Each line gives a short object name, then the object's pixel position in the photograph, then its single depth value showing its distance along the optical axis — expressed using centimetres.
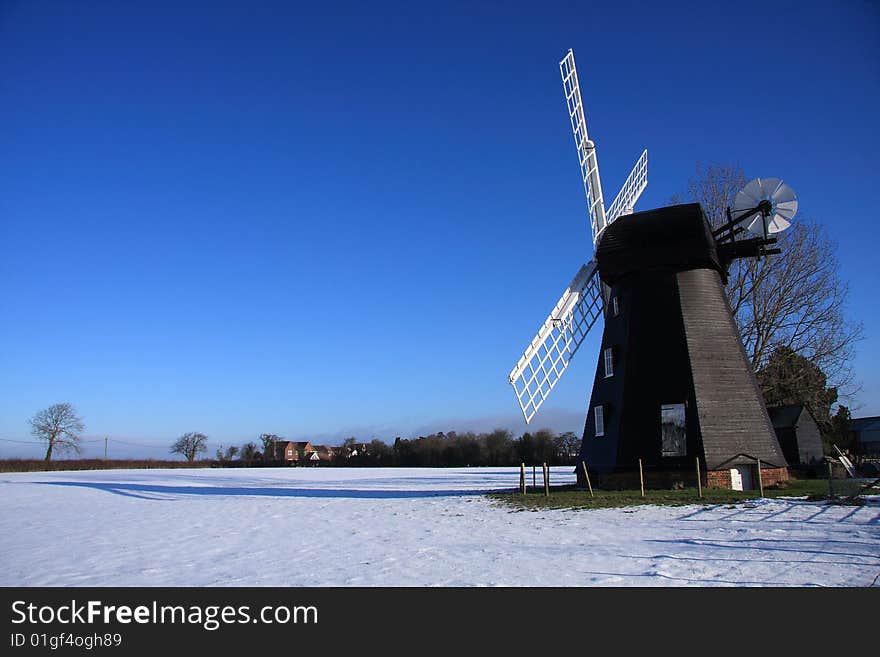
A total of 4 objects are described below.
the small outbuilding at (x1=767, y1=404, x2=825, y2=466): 2398
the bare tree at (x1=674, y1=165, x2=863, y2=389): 2584
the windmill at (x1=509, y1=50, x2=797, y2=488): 1817
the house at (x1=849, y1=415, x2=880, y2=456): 5234
